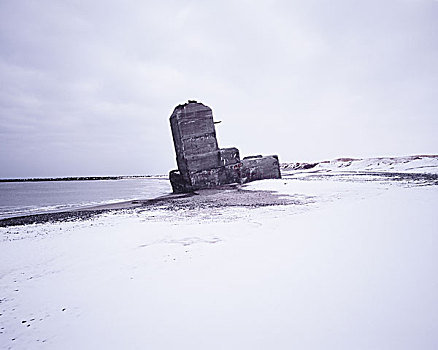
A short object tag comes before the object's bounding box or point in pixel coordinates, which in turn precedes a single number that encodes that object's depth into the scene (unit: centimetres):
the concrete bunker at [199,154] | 1434
